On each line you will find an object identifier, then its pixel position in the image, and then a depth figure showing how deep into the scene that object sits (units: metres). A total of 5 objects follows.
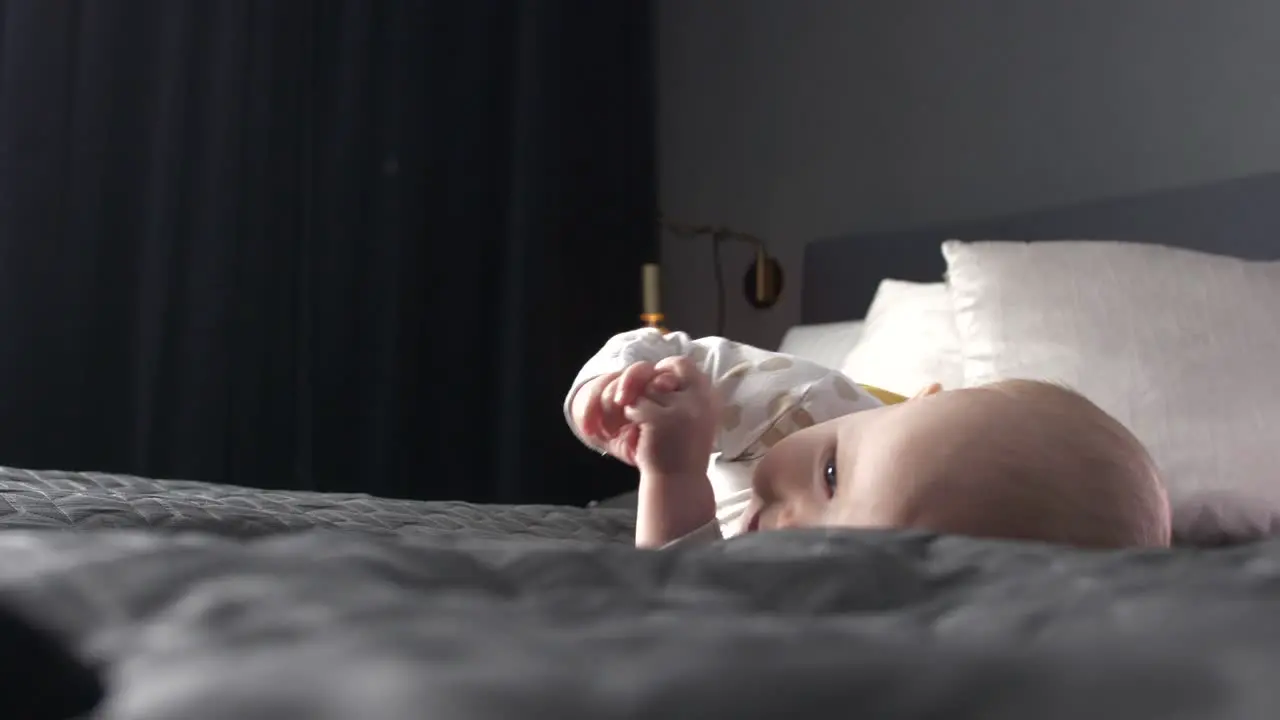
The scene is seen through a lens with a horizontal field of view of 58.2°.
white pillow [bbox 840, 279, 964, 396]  1.69
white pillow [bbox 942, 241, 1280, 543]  1.34
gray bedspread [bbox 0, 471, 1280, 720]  0.26
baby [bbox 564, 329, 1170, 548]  0.76
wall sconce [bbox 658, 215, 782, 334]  2.97
